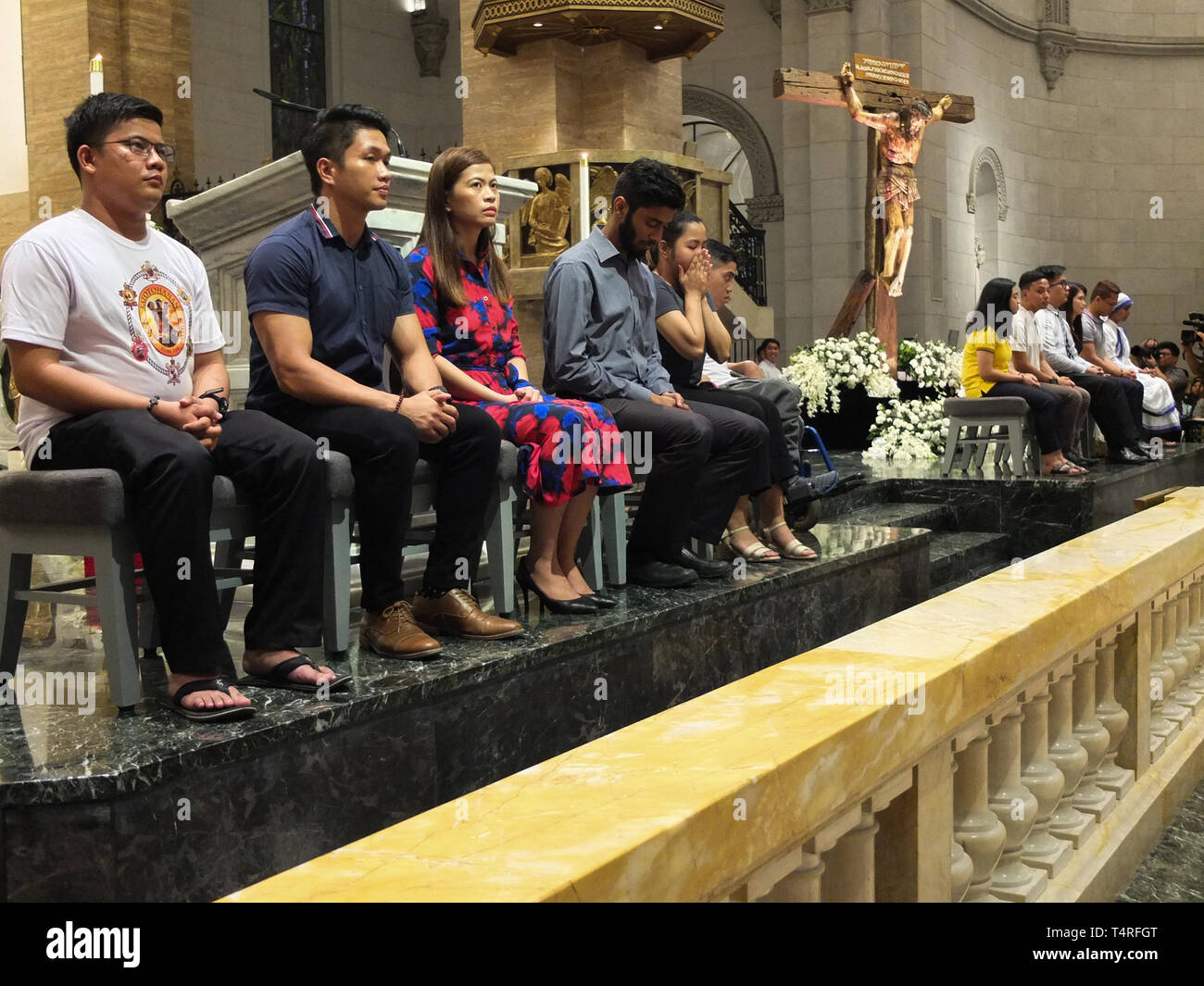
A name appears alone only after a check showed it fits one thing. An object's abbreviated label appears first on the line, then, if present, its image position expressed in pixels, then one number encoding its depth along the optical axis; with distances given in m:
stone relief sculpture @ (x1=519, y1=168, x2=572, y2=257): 7.73
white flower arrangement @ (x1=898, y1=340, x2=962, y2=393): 11.12
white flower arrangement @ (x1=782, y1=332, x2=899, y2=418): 10.81
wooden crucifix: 12.08
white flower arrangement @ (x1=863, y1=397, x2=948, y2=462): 10.21
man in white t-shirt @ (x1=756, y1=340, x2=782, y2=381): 13.01
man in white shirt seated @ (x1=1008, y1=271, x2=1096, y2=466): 8.67
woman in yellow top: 8.46
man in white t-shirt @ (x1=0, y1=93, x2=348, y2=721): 2.83
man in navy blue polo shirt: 3.35
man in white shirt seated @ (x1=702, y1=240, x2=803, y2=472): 5.34
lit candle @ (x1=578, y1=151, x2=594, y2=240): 7.54
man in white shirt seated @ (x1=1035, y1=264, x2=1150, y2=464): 9.27
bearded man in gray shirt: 4.41
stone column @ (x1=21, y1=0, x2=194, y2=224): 9.21
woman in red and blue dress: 3.94
